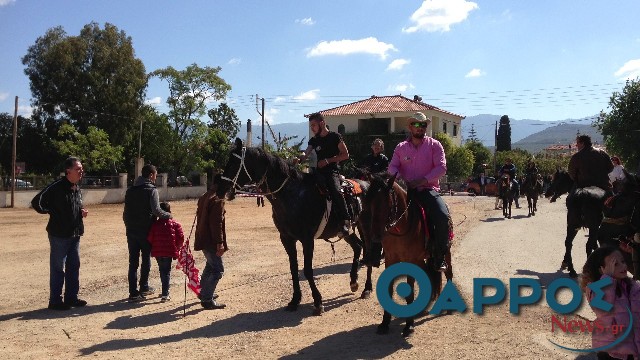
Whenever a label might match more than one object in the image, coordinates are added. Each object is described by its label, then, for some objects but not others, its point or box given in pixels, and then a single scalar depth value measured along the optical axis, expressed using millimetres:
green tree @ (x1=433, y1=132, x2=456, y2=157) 55506
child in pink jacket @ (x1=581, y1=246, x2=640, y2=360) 3855
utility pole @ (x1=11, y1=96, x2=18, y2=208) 28906
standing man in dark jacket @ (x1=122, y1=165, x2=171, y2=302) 8008
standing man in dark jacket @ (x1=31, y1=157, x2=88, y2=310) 7496
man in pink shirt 5918
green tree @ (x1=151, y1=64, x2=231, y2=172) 46656
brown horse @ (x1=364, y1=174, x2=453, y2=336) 5660
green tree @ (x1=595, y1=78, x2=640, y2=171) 38906
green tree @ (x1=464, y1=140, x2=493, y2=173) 65825
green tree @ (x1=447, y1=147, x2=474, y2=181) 55062
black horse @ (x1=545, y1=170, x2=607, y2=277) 8656
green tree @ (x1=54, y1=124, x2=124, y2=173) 38844
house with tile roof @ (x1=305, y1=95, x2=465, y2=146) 57656
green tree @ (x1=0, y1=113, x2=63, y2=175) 45375
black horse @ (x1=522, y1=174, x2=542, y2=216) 21641
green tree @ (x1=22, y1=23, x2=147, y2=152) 45125
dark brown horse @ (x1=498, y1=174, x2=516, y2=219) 21078
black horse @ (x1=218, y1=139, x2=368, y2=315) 6969
